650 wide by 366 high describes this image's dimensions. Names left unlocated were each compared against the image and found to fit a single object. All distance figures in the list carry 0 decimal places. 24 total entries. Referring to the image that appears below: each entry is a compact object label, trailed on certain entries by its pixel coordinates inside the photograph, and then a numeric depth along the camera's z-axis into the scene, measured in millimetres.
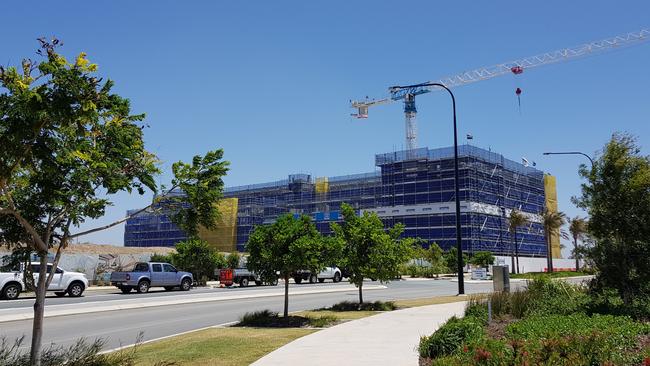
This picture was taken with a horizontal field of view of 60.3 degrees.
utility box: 16609
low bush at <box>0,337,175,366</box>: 8008
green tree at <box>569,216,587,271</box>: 69519
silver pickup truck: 32938
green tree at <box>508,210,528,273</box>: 68375
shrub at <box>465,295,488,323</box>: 13312
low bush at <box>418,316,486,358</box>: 9170
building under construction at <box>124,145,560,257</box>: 88000
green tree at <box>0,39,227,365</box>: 5773
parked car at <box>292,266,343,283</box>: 47462
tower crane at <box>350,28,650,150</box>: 122312
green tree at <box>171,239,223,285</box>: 42562
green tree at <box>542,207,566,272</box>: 67250
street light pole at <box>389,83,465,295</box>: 26969
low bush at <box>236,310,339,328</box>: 15891
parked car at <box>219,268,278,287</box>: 40375
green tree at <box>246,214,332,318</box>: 16312
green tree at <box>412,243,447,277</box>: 65625
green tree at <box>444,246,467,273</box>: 68750
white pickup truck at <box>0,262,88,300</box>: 26875
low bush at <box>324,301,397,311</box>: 20641
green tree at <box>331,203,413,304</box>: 19828
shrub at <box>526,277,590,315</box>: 14125
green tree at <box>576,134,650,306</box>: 14133
